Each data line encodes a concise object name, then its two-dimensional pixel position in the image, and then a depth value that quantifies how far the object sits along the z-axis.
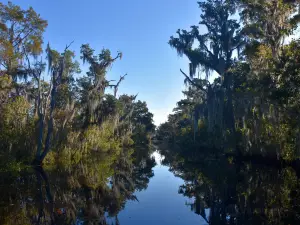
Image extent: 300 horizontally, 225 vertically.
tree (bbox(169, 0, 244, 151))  22.41
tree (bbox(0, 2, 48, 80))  16.12
